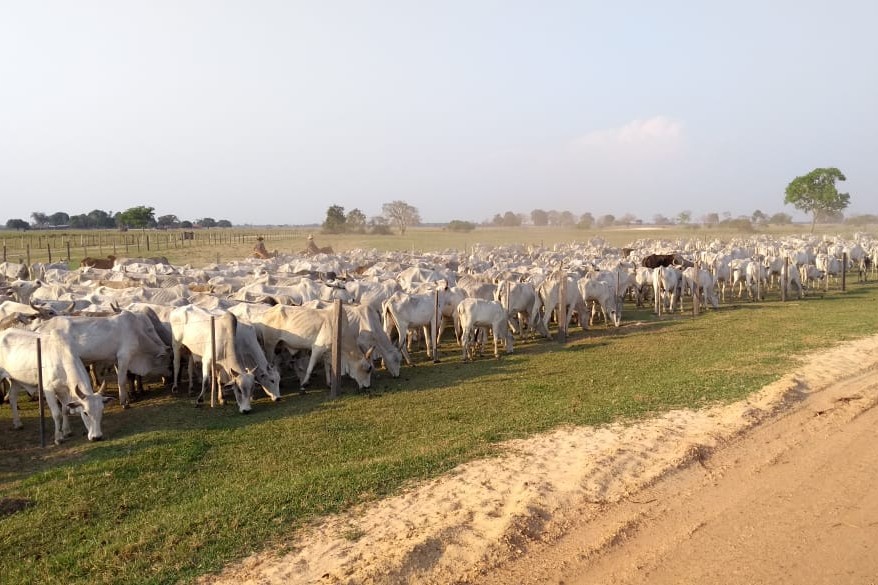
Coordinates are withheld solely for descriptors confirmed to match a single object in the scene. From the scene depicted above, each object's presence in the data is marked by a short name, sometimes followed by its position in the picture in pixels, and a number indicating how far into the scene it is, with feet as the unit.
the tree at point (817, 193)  277.64
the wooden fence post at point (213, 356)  40.96
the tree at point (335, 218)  342.23
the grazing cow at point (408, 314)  54.95
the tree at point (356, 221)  350.64
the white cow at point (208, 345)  40.09
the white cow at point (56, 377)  35.04
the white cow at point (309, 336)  44.78
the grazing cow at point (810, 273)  105.70
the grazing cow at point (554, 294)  66.70
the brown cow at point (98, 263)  104.99
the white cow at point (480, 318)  54.85
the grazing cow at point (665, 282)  81.56
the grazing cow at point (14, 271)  91.71
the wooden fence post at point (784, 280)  93.88
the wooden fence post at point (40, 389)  33.97
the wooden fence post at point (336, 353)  42.63
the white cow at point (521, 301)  62.44
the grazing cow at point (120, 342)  39.96
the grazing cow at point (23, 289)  63.89
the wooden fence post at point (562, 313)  62.69
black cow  108.04
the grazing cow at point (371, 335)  47.75
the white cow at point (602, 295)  70.49
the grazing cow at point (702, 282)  82.74
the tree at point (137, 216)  284.20
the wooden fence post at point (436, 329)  54.88
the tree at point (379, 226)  353.51
